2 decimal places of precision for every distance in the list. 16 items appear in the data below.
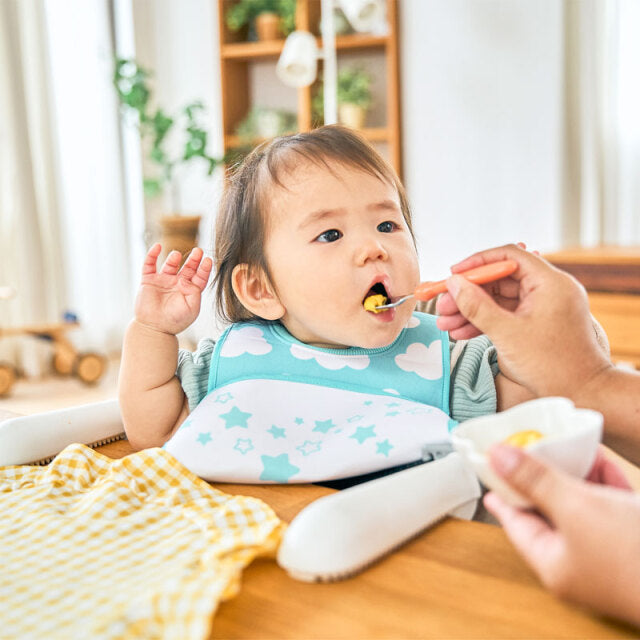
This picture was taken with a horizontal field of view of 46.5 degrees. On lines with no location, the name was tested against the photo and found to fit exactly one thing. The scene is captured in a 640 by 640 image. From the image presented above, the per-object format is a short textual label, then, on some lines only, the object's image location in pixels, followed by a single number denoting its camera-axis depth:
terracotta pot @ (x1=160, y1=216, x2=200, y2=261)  4.11
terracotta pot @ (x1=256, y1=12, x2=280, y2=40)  4.25
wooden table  0.44
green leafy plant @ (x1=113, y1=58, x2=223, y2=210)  4.04
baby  0.84
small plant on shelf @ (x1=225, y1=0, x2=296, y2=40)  4.24
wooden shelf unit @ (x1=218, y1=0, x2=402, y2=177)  4.02
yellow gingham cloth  0.45
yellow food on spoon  0.89
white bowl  0.47
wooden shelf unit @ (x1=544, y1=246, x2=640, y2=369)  2.66
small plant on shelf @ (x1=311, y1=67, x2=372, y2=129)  4.06
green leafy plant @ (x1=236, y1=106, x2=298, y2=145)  4.35
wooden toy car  3.46
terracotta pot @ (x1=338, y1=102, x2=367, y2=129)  4.08
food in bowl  0.51
